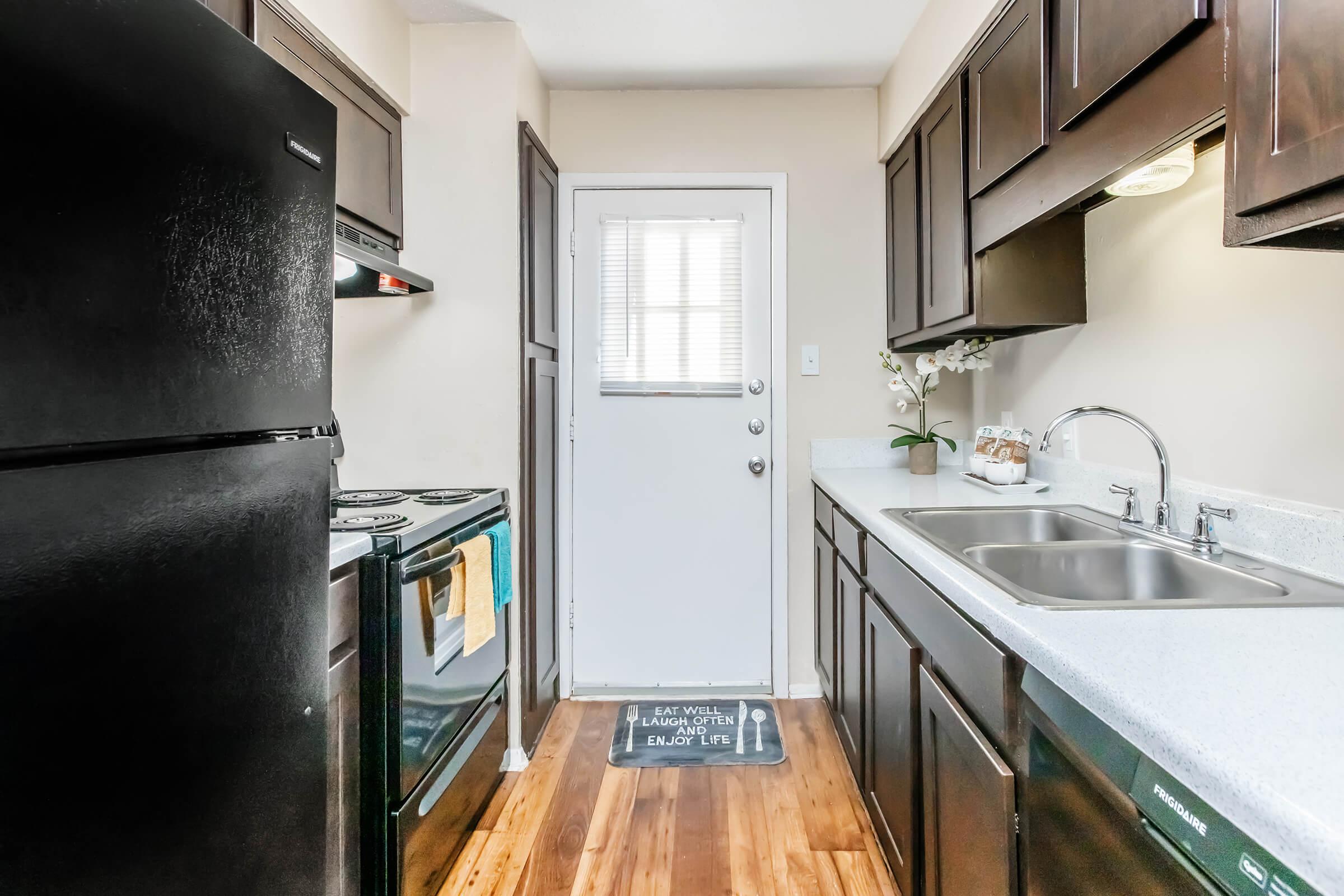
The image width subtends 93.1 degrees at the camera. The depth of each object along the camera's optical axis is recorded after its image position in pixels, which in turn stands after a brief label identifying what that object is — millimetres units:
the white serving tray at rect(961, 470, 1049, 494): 1861
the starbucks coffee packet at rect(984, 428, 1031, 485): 1927
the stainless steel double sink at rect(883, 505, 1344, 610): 948
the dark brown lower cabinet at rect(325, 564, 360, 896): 1179
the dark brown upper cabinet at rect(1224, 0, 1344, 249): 644
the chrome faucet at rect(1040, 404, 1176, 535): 1264
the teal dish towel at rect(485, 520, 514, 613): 1776
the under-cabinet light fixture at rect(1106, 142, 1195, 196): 1192
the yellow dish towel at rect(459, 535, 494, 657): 1620
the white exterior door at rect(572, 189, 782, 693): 2488
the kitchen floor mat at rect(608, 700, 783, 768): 2086
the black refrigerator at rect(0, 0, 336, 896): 436
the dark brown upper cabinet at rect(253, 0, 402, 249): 1499
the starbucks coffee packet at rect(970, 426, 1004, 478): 2021
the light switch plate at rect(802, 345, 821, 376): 2496
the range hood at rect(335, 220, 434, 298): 1521
